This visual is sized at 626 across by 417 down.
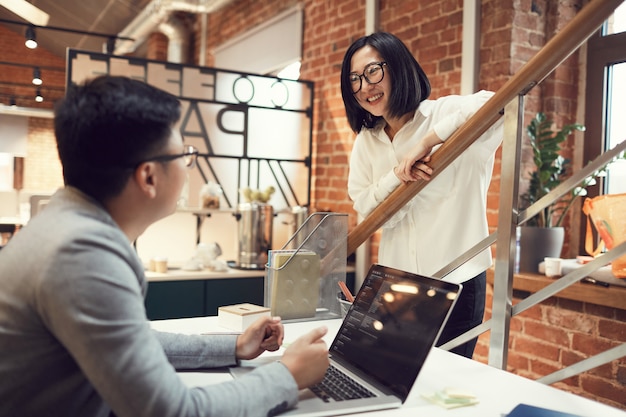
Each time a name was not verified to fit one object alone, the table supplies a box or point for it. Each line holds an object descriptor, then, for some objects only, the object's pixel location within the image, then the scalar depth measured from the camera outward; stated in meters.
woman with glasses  1.79
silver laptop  1.03
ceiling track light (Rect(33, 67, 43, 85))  7.02
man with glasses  0.76
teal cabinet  3.32
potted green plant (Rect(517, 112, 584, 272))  2.75
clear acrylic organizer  1.67
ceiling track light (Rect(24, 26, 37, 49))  5.58
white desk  1.01
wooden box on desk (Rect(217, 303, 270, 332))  1.55
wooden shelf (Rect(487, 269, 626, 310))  2.45
